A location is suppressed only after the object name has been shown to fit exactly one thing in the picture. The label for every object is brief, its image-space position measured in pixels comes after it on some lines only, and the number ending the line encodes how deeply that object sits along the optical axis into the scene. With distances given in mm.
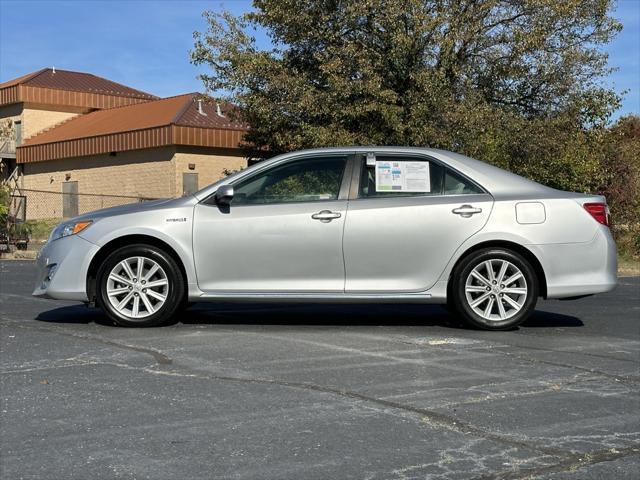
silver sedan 7871
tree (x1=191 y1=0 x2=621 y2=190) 20188
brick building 37875
